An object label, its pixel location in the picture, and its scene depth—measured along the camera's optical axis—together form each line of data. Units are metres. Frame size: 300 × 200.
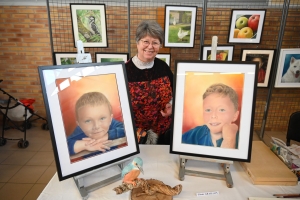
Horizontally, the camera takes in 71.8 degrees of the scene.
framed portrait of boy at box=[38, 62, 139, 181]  0.88
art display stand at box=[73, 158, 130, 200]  0.95
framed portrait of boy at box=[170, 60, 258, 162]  1.01
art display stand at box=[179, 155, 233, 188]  1.05
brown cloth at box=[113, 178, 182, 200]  0.90
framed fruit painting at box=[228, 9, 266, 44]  2.51
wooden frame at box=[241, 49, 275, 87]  2.63
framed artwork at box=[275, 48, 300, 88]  2.59
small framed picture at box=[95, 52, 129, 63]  2.63
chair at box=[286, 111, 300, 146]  1.78
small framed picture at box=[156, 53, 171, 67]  2.77
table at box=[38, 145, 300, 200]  0.94
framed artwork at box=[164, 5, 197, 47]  2.53
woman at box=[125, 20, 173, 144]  1.45
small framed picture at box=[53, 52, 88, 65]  2.63
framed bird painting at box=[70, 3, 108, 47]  2.46
